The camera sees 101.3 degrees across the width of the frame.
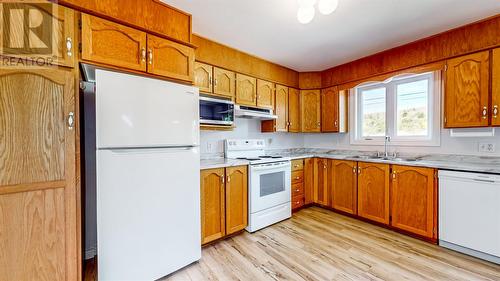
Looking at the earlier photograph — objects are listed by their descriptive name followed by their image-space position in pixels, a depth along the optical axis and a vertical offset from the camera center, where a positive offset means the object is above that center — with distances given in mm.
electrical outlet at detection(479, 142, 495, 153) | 2254 -112
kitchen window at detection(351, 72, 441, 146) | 2711 +397
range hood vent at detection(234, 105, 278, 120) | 2731 +361
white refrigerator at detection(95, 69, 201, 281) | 1429 -292
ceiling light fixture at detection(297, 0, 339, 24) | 1412 +938
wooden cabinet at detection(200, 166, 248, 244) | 2164 -715
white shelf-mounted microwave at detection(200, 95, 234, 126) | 2439 +338
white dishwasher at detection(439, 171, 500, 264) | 1880 -747
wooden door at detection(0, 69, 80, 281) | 1176 -228
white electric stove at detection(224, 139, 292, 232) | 2549 -631
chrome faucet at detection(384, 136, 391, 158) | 3032 -91
